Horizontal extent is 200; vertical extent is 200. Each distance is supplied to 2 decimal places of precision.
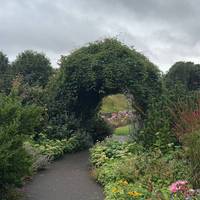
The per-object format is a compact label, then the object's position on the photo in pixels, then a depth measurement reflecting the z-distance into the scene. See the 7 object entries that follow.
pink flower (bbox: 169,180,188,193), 4.62
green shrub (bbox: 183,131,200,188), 6.01
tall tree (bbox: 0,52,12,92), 15.72
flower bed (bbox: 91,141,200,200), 5.55
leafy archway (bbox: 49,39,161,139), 10.93
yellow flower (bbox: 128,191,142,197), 5.12
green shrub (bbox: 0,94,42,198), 5.50
